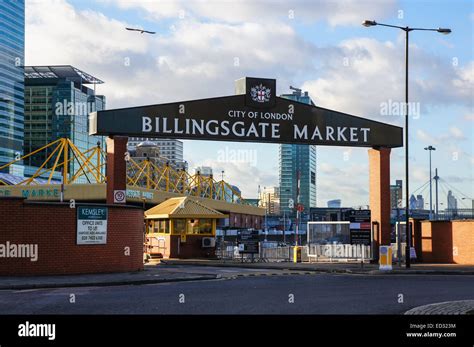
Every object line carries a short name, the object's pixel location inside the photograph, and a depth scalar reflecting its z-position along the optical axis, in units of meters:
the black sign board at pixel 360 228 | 36.78
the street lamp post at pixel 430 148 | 75.02
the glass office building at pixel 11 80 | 175.38
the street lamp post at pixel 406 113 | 32.78
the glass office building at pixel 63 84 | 193.00
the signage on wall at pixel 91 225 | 26.12
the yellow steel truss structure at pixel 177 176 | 72.31
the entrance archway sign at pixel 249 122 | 31.78
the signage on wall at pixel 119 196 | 31.48
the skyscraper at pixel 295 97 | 182.06
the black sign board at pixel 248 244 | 40.53
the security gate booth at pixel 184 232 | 43.56
